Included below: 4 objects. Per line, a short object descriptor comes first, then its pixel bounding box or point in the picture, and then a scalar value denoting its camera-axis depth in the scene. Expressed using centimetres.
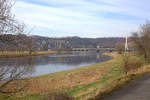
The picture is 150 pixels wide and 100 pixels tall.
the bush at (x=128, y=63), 2016
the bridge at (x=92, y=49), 14177
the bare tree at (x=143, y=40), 3218
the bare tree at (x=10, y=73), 548
